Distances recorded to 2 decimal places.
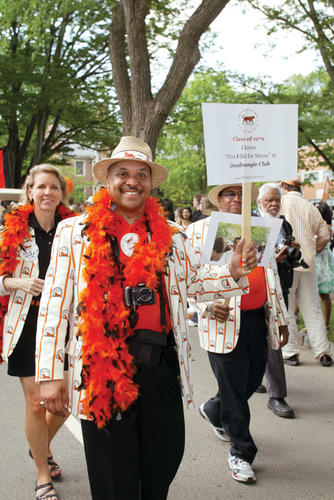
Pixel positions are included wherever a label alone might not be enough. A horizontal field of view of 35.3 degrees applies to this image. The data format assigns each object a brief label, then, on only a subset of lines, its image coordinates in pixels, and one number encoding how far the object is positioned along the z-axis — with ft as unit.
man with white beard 14.65
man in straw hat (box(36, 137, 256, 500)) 7.32
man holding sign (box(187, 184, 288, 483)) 11.12
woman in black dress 10.25
